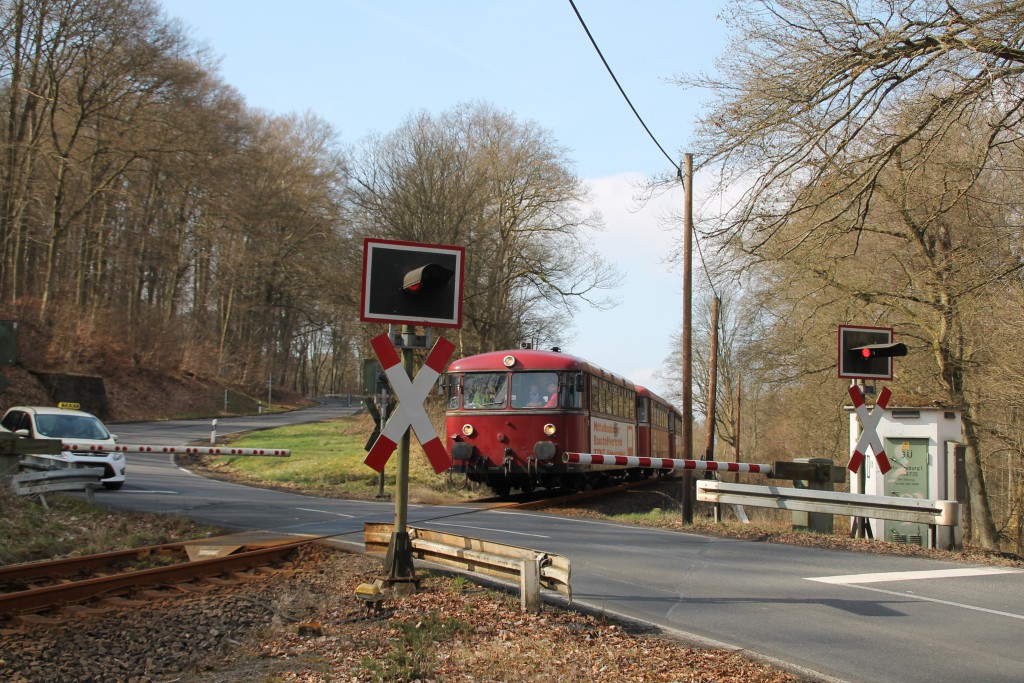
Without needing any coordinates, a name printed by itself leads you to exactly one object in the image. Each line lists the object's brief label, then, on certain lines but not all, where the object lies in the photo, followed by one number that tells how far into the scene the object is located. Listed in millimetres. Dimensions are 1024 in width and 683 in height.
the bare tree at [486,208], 36406
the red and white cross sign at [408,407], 7130
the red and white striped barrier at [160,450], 16423
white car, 17406
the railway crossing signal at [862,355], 13164
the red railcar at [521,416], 18953
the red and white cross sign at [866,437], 13219
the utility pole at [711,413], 24812
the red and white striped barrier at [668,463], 13023
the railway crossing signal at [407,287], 7262
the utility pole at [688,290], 15352
